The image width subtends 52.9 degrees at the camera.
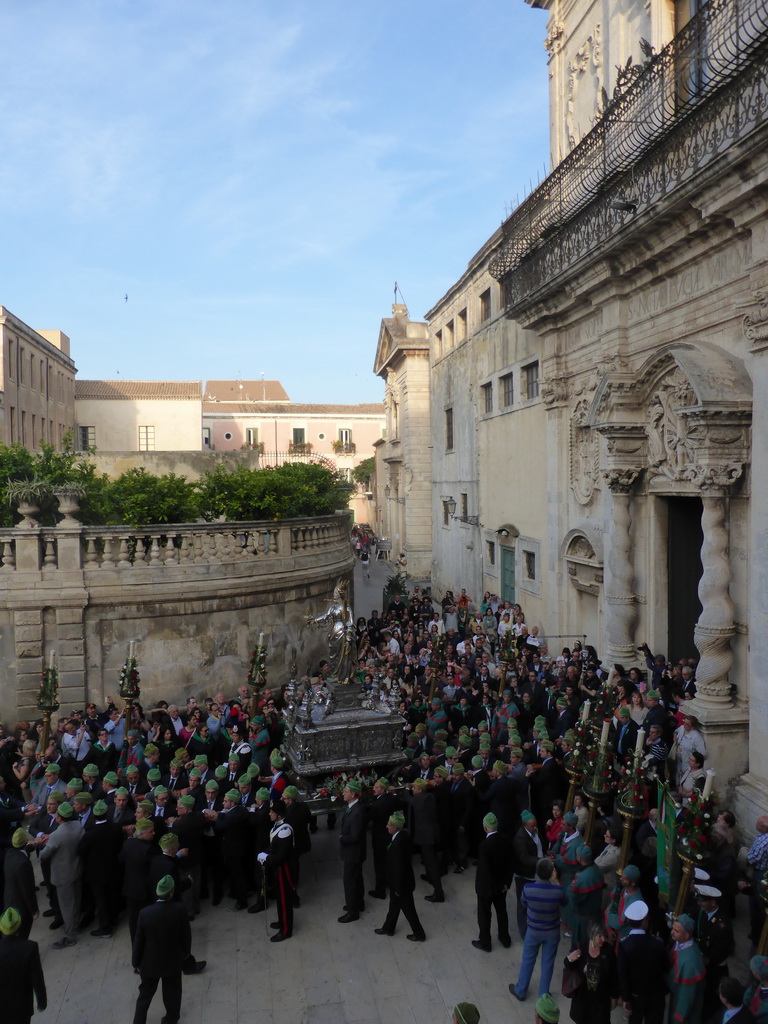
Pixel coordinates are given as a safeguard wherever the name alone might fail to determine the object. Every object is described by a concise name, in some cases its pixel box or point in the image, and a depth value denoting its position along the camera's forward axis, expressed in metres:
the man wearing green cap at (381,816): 7.91
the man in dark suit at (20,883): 6.74
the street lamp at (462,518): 23.77
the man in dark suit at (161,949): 5.99
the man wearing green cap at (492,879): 7.06
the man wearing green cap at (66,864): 7.35
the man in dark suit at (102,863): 7.40
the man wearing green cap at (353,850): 7.64
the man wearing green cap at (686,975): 5.31
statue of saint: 9.34
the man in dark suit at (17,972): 5.41
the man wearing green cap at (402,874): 7.24
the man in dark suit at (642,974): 5.40
